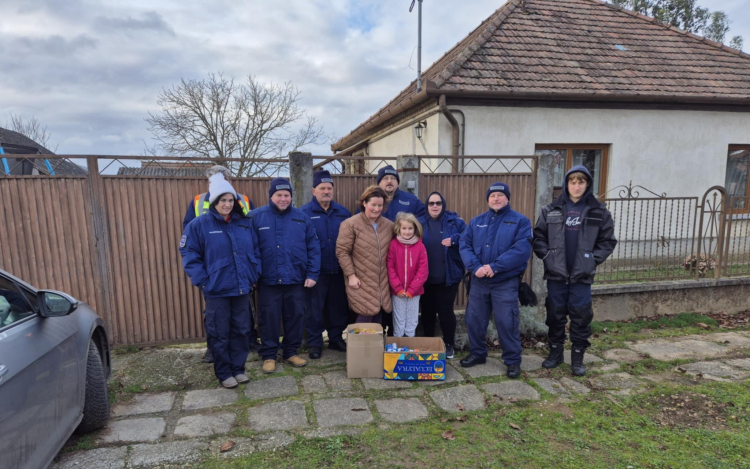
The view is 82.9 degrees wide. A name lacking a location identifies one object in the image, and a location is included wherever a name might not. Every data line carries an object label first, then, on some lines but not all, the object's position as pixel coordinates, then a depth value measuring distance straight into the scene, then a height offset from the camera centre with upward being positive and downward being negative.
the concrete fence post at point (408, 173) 4.83 +0.16
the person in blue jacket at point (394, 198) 4.47 -0.12
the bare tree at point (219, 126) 16.36 +2.52
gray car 1.98 -0.98
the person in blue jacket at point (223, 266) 3.59 -0.63
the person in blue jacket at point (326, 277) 4.36 -0.93
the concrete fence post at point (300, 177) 4.68 +0.14
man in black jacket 3.94 -0.63
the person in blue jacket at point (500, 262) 3.90 -0.71
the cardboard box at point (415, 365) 3.86 -1.61
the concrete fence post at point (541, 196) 5.13 -0.14
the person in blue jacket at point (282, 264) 3.97 -0.71
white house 7.77 +1.53
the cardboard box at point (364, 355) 3.88 -1.53
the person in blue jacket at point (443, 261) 4.26 -0.75
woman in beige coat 4.14 -0.66
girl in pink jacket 4.09 -0.71
